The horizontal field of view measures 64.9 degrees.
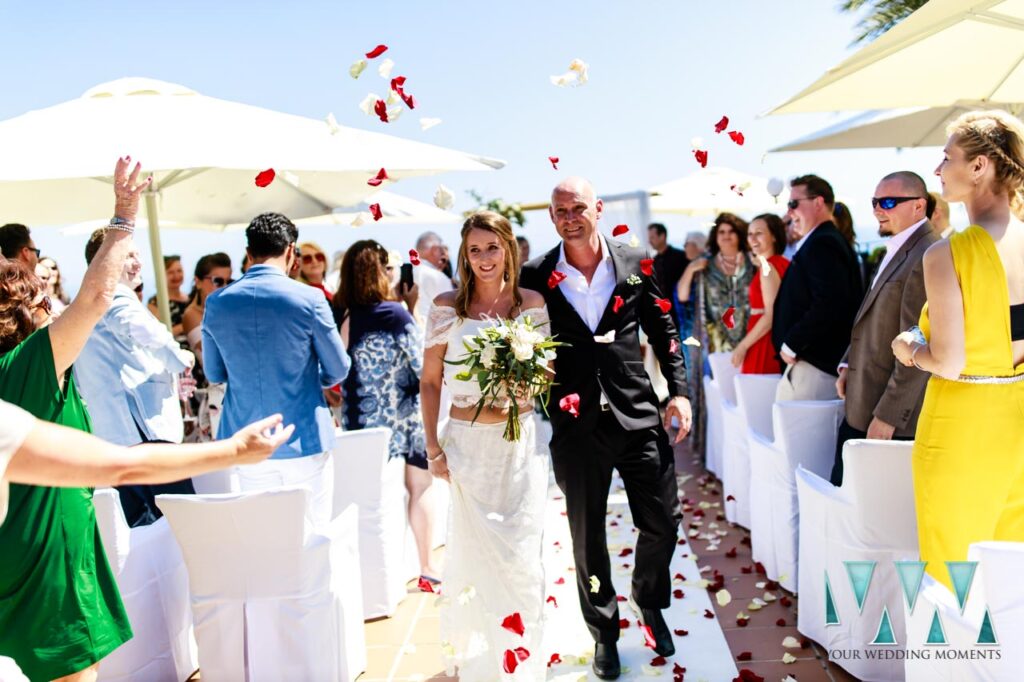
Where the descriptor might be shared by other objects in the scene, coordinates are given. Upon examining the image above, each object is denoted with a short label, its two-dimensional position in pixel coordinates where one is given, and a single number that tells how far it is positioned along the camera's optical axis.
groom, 3.56
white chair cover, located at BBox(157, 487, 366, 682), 3.24
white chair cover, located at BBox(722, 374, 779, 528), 5.21
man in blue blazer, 3.72
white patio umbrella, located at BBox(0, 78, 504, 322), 3.51
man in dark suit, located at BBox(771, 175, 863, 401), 4.72
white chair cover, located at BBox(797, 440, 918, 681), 3.25
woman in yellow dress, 2.66
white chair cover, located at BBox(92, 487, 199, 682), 3.35
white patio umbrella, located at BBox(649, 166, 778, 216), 10.45
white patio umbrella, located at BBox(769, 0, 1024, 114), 3.84
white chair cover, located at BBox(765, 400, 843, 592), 4.26
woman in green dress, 2.41
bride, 3.41
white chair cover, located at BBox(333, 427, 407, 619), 4.36
